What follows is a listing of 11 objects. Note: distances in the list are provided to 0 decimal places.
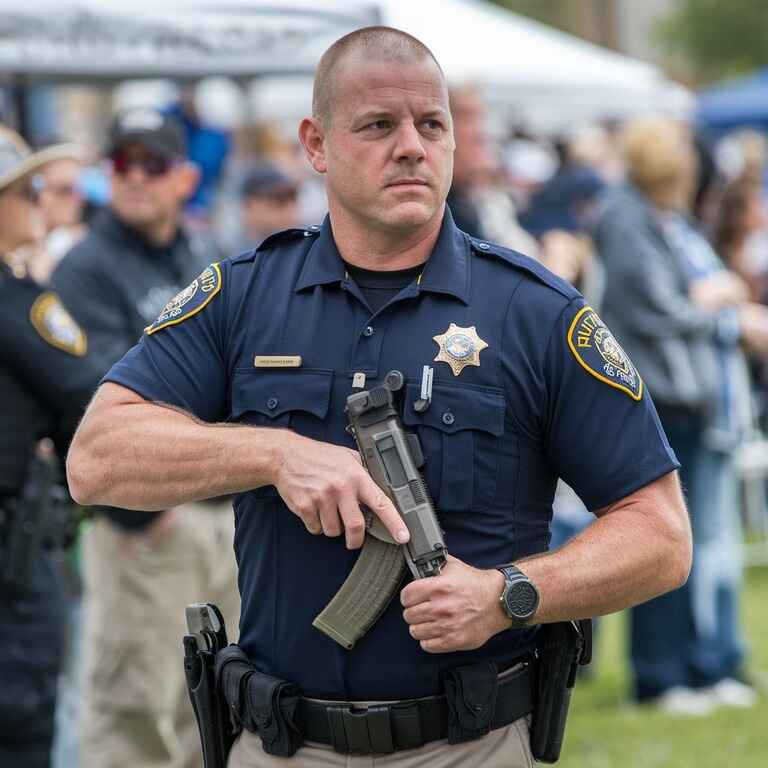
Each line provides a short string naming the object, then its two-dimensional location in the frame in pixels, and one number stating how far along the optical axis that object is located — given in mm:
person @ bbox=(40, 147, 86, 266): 13844
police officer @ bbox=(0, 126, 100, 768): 8273
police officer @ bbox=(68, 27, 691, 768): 5387
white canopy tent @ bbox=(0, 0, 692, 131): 12031
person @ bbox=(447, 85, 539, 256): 11555
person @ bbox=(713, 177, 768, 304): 16906
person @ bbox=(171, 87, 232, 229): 20328
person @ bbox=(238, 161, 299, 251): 14680
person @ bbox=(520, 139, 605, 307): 13867
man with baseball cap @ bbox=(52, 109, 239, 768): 10453
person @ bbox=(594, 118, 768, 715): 12766
